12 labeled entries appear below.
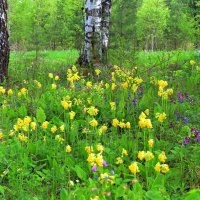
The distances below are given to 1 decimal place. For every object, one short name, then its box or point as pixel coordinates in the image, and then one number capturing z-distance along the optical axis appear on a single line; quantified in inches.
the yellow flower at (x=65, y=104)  150.0
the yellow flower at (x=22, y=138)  128.3
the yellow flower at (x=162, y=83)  161.8
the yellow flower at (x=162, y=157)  99.7
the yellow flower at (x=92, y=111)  140.8
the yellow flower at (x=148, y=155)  96.6
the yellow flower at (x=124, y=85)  191.0
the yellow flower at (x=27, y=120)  130.5
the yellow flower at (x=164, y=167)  93.4
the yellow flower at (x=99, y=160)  91.8
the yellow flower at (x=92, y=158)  92.6
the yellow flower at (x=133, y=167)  89.7
